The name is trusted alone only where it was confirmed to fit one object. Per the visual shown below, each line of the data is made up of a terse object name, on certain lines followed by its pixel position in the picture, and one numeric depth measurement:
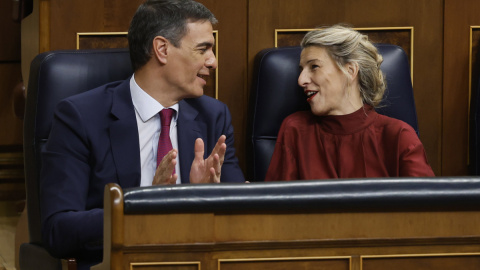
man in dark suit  6.90
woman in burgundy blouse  7.31
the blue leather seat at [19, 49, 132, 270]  7.09
